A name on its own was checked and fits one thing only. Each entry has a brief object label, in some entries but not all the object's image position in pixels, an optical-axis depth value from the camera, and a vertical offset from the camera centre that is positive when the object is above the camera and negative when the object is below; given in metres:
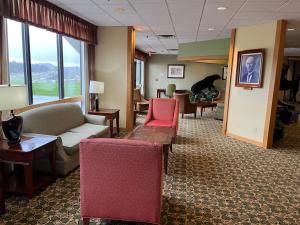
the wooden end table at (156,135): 3.33 -0.85
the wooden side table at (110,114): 5.05 -0.76
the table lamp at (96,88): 5.01 -0.20
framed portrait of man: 4.89 +0.35
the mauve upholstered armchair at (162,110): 4.96 -0.64
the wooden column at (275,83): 4.53 +0.04
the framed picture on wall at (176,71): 11.98 +0.56
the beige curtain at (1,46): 2.98 +0.38
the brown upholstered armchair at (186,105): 7.75 -0.78
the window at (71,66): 5.03 +0.27
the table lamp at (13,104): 2.46 -0.31
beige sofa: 3.18 -0.84
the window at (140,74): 12.11 +0.34
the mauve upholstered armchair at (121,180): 1.86 -0.84
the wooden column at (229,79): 5.53 +0.11
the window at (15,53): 3.43 +0.36
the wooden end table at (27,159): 2.52 -0.93
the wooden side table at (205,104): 8.46 -0.79
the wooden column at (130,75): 5.50 +0.12
